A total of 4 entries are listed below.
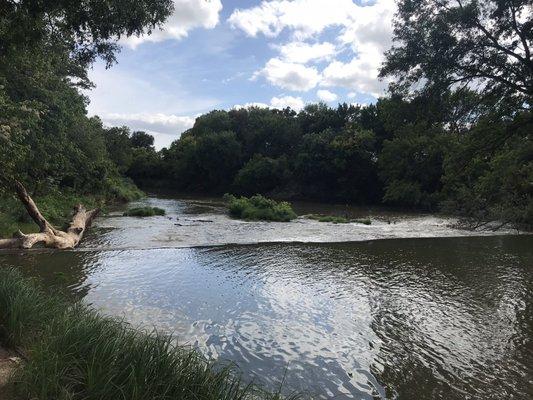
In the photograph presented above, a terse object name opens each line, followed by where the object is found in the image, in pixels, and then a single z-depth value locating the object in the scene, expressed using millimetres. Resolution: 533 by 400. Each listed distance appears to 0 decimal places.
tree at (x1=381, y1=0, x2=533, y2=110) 11492
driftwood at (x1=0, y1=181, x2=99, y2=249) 14609
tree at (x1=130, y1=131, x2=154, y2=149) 104062
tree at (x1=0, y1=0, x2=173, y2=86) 7418
